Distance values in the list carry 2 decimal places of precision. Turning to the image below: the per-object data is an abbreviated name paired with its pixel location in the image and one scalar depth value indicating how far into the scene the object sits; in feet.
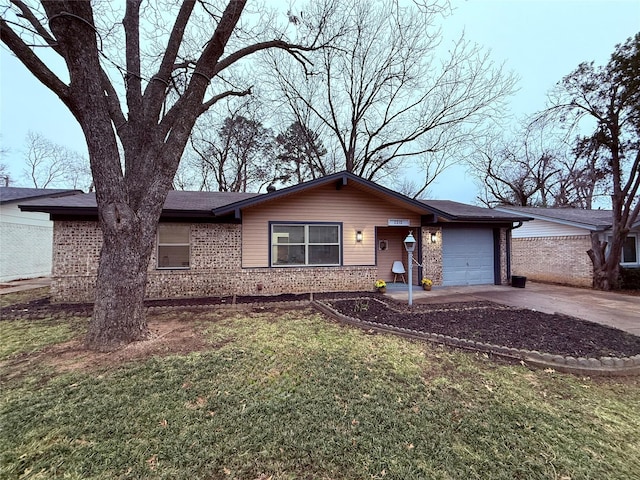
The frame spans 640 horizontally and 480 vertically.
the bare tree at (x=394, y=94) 41.75
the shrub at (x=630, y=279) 34.55
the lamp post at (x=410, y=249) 21.90
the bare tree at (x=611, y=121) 30.96
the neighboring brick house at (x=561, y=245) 37.19
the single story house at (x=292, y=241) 24.59
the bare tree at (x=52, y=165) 75.92
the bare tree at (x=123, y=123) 13.30
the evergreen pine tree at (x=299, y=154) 59.47
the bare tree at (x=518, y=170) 72.95
